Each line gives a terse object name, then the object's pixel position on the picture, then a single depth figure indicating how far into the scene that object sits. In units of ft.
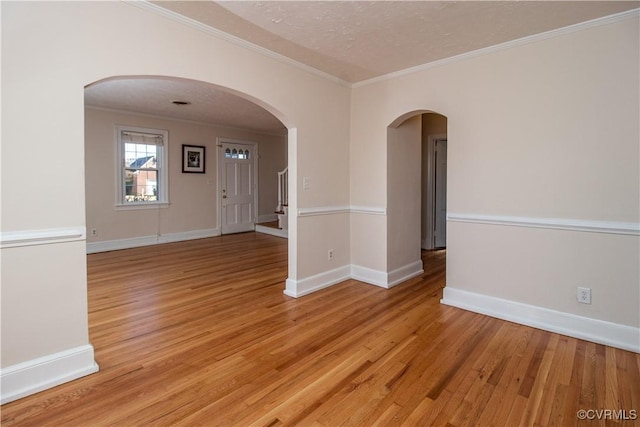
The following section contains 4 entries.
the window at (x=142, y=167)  19.56
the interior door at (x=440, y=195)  18.88
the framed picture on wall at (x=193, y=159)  22.12
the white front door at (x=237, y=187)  24.52
